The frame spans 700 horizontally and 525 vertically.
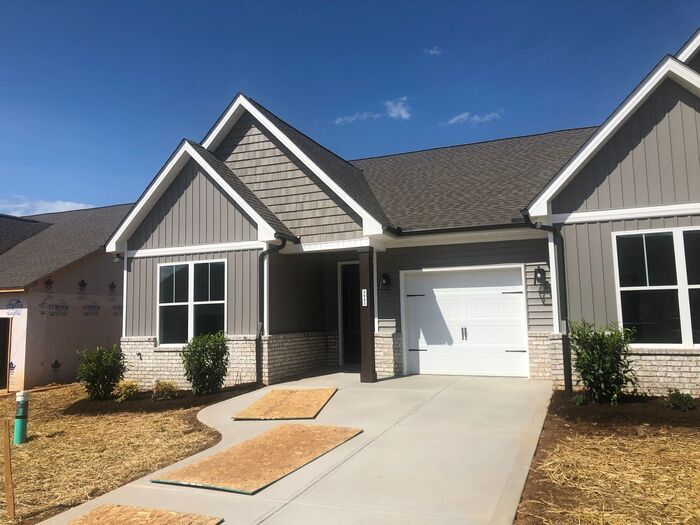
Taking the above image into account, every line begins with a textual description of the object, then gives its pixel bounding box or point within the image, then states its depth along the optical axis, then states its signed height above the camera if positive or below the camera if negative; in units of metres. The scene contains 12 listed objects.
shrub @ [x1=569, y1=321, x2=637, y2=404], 8.08 -0.86
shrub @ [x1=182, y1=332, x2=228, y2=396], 10.80 -0.96
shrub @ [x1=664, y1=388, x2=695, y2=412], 7.57 -1.39
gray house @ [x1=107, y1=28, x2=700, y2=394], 9.02 +1.33
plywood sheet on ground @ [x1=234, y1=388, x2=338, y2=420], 8.60 -1.57
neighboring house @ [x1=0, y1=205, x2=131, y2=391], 15.28 +0.62
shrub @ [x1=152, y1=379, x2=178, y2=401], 10.82 -1.50
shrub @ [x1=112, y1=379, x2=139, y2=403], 10.97 -1.49
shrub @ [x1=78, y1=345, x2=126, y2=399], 11.28 -1.13
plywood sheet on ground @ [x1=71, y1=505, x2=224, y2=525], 4.51 -1.77
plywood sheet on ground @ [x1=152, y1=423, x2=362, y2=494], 5.47 -1.71
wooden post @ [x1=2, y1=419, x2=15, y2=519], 4.86 -1.50
